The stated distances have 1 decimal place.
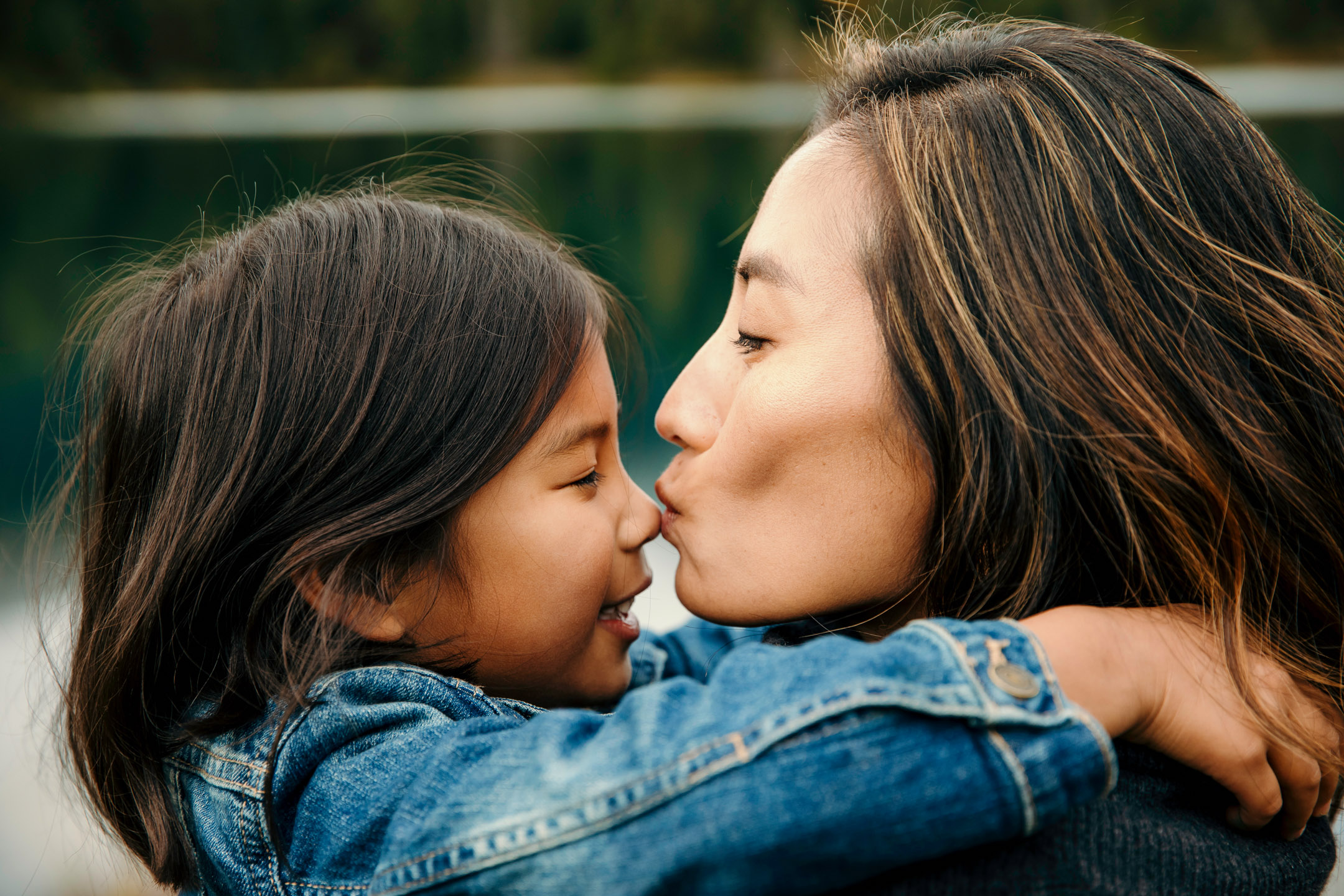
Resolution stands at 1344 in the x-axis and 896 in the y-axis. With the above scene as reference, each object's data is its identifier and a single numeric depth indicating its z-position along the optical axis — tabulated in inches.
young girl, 24.6
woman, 27.2
